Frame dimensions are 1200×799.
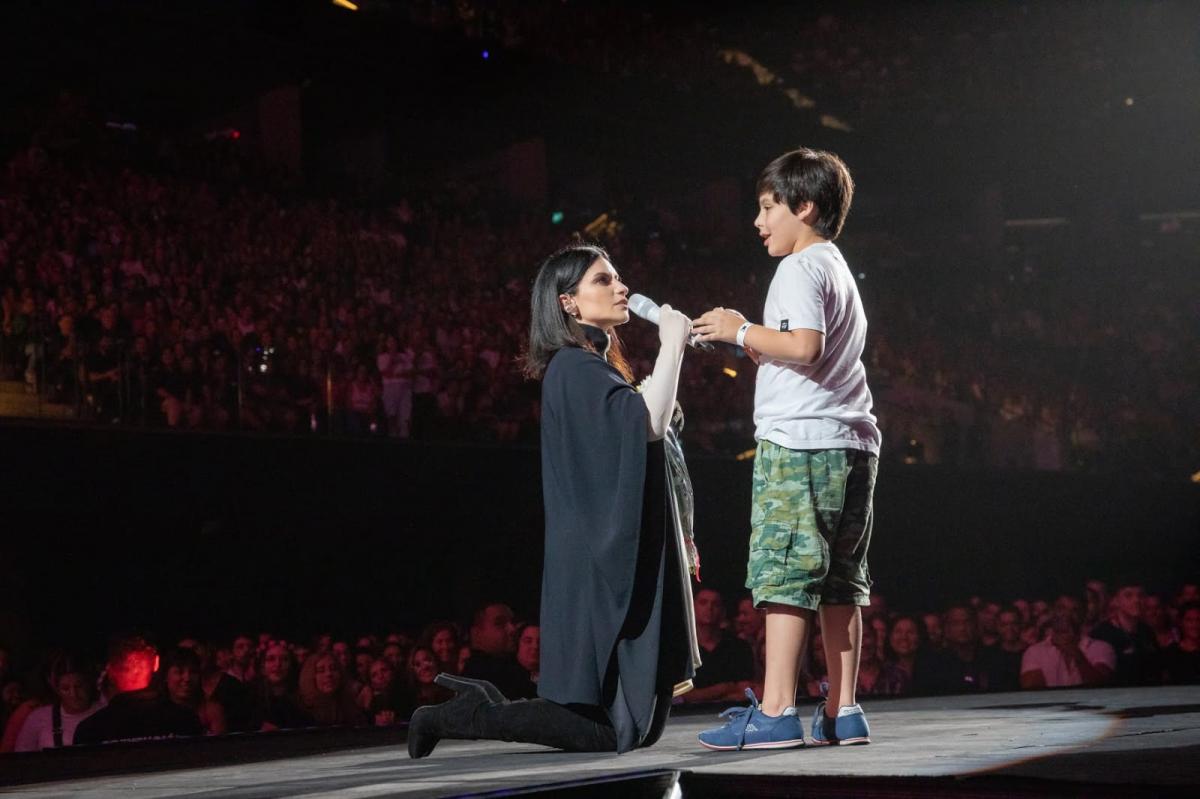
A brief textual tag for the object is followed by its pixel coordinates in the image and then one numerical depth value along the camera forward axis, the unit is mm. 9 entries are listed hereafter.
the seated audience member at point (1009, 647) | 8258
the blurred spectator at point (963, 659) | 8125
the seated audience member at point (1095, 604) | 8562
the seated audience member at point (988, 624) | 8461
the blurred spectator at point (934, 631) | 8258
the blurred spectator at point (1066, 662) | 7906
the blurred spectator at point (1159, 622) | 8789
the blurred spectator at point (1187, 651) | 8586
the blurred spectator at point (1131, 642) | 8180
